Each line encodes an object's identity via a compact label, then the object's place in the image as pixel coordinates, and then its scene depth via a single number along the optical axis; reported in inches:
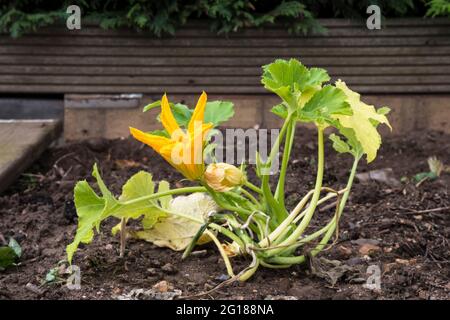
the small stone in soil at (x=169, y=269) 86.7
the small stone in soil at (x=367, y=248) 94.3
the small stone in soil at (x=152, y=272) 86.1
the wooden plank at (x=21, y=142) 132.2
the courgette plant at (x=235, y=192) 77.4
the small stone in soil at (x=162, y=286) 81.5
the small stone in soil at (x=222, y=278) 84.3
